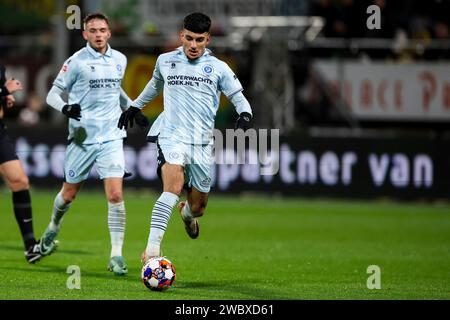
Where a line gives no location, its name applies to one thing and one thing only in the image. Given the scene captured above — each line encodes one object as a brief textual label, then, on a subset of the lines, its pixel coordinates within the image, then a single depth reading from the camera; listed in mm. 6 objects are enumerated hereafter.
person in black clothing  11867
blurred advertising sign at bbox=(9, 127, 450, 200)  22688
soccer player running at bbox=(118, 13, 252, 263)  10125
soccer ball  9367
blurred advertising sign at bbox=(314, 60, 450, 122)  24719
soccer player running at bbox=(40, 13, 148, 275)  11281
